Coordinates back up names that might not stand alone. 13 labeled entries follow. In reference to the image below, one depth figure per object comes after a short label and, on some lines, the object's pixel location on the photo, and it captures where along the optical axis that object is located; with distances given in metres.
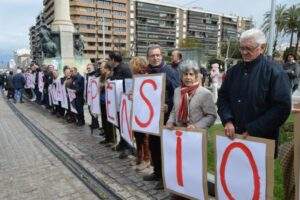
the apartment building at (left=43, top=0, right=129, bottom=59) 80.04
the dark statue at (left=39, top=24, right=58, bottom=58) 16.02
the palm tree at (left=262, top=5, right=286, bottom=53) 29.81
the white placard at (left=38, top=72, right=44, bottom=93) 11.34
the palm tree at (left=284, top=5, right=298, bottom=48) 29.34
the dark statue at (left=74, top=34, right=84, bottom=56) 17.30
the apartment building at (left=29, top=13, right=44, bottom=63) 96.08
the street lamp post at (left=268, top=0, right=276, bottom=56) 11.54
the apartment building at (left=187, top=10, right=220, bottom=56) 97.13
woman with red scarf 3.11
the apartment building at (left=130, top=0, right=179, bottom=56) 84.86
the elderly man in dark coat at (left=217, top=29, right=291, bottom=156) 2.51
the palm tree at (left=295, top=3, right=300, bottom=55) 29.14
